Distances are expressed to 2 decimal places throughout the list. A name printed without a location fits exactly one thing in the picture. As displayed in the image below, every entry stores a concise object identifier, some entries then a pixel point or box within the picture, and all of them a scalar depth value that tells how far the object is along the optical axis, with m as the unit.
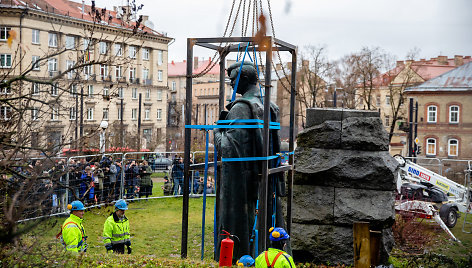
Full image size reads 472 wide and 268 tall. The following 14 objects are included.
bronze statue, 7.77
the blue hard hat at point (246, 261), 7.38
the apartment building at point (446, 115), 48.94
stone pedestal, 10.16
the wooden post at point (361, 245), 6.35
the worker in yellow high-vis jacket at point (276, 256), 6.11
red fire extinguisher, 7.15
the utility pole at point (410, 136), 34.27
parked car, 21.21
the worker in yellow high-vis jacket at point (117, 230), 9.24
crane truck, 15.20
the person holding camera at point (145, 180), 18.89
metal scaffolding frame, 7.19
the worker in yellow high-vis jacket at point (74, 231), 8.16
